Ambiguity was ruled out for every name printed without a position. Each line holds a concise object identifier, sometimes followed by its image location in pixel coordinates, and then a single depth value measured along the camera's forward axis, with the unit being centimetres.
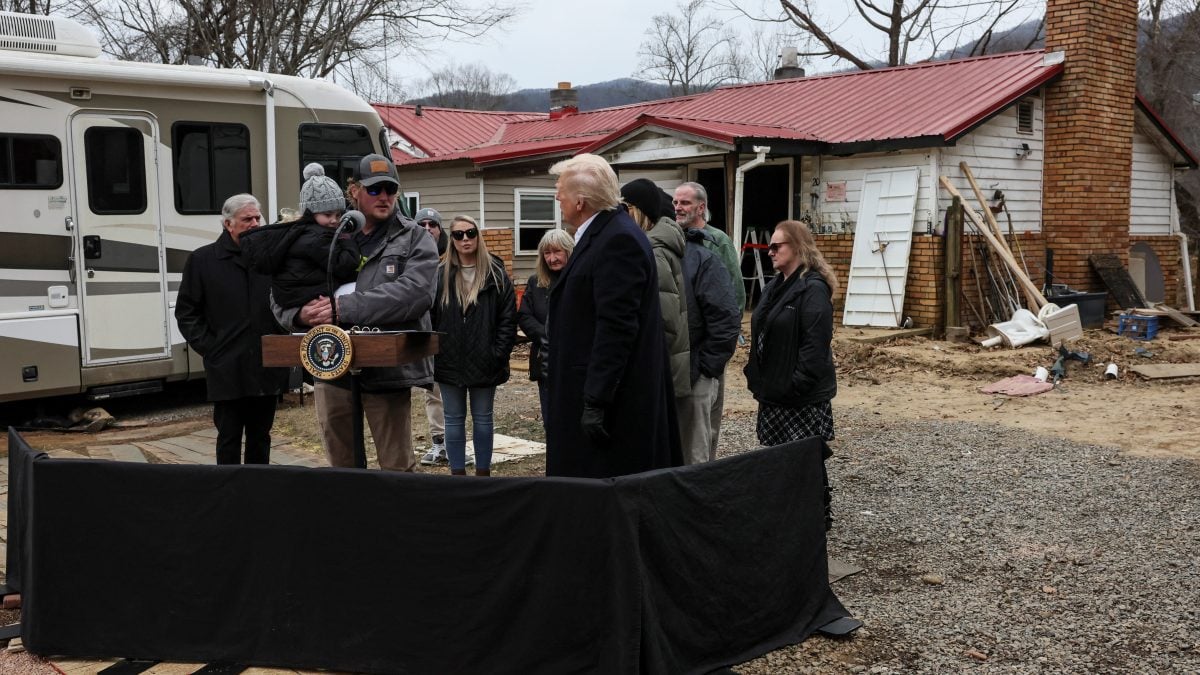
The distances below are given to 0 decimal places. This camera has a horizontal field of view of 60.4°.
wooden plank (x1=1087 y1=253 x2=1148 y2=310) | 1490
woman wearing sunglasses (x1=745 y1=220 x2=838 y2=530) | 504
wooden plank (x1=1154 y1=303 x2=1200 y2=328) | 1402
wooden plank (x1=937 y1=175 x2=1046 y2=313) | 1323
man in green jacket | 550
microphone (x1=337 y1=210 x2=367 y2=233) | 412
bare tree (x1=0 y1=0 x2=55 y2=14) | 2128
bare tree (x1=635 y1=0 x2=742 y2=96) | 4794
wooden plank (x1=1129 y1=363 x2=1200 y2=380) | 1054
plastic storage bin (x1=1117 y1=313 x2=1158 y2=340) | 1320
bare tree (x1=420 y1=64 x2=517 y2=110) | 5066
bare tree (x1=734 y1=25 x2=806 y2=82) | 4731
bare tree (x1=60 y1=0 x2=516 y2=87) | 2372
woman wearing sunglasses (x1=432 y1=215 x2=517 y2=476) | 596
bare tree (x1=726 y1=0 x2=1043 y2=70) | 2766
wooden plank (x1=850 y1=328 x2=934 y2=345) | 1279
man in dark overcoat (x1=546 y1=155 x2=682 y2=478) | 376
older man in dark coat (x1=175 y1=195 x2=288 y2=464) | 520
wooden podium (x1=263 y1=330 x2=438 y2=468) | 403
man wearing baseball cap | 432
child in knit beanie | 429
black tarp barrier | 336
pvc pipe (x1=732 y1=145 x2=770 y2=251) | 1341
